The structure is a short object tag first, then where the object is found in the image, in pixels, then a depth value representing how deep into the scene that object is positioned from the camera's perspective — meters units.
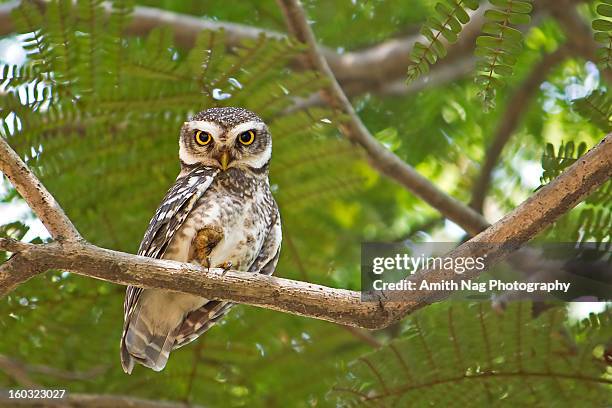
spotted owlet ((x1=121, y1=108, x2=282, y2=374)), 6.78
